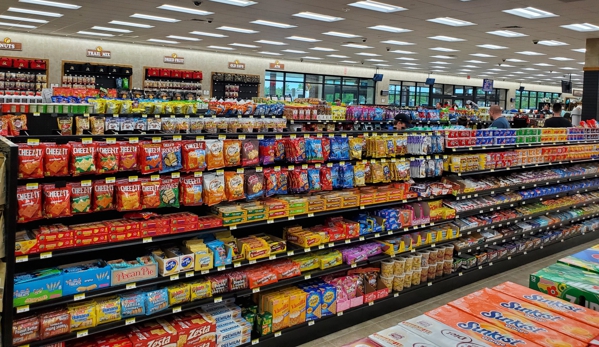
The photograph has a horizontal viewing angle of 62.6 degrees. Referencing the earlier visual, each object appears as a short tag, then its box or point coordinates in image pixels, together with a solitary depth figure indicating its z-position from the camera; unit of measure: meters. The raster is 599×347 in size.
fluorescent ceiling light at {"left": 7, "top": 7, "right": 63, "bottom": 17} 9.25
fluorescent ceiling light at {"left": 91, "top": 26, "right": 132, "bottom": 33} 11.54
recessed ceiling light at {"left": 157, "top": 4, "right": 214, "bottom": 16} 8.67
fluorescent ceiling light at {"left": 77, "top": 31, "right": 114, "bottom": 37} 12.48
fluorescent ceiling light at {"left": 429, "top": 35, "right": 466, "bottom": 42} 11.29
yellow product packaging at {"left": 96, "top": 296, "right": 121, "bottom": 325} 3.39
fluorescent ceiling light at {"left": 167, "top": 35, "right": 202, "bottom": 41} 12.69
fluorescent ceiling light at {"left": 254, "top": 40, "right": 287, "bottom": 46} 13.19
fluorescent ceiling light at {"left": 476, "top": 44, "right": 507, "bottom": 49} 12.49
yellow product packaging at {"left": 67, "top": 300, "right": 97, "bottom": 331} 3.28
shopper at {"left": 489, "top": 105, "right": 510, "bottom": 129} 8.23
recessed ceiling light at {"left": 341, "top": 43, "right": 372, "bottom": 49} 13.24
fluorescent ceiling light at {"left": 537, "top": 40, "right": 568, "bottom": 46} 11.39
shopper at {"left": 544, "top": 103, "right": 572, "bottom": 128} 8.97
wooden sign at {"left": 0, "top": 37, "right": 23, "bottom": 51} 12.69
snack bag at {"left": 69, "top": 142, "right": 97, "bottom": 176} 3.39
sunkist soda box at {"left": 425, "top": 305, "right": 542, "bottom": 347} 1.77
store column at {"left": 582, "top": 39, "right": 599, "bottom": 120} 10.48
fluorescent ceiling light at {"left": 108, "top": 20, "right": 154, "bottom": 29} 10.60
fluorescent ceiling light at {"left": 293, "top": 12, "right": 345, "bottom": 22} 8.99
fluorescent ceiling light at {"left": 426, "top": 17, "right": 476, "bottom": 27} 9.02
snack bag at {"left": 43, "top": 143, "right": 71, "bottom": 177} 3.29
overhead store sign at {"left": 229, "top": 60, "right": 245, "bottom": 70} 17.32
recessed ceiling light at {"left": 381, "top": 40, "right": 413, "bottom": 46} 12.42
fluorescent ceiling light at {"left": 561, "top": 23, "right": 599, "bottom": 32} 9.08
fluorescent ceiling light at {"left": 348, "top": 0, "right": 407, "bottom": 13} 7.82
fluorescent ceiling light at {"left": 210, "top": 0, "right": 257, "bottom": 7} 8.02
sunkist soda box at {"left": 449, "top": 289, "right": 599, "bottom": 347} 1.81
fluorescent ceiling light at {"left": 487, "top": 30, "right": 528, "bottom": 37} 10.16
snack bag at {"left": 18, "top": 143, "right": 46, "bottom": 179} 3.16
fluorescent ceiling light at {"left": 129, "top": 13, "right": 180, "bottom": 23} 9.64
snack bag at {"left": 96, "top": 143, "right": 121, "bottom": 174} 3.49
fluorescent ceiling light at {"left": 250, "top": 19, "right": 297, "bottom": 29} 9.89
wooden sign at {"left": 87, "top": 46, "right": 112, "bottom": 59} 14.16
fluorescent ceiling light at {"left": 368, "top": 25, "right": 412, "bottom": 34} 10.09
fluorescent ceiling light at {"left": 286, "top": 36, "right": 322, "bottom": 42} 12.13
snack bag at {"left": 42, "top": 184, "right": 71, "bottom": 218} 3.22
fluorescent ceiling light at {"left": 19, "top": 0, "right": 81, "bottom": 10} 8.44
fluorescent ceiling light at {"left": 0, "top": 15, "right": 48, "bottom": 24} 10.28
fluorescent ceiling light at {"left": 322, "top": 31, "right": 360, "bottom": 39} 11.16
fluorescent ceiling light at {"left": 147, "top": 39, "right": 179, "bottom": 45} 13.69
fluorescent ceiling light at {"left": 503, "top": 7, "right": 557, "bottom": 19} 7.85
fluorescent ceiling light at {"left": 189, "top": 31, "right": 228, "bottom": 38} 11.75
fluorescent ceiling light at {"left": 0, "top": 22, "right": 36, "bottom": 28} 11.32
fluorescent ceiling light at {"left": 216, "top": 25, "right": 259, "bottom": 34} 10.87
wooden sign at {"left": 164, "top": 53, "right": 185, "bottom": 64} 15.69
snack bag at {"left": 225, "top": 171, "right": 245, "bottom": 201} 4.02
